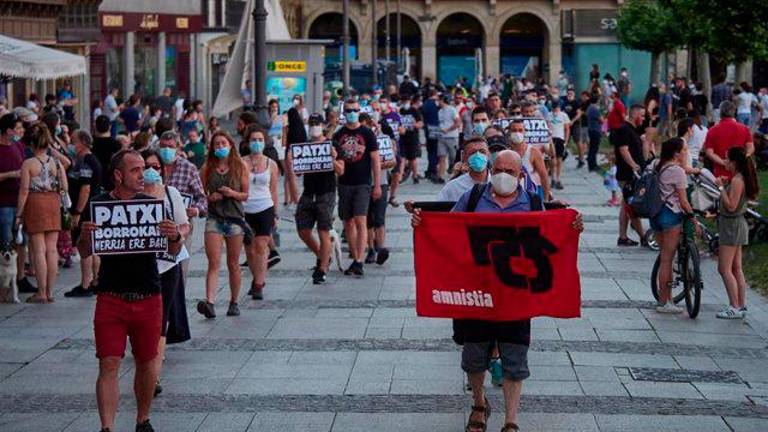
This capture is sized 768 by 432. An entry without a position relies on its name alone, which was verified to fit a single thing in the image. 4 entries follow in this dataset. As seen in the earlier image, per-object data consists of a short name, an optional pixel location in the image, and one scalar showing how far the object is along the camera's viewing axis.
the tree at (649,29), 48.97
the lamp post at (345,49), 39.75
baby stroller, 16.84
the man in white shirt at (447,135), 29.05
